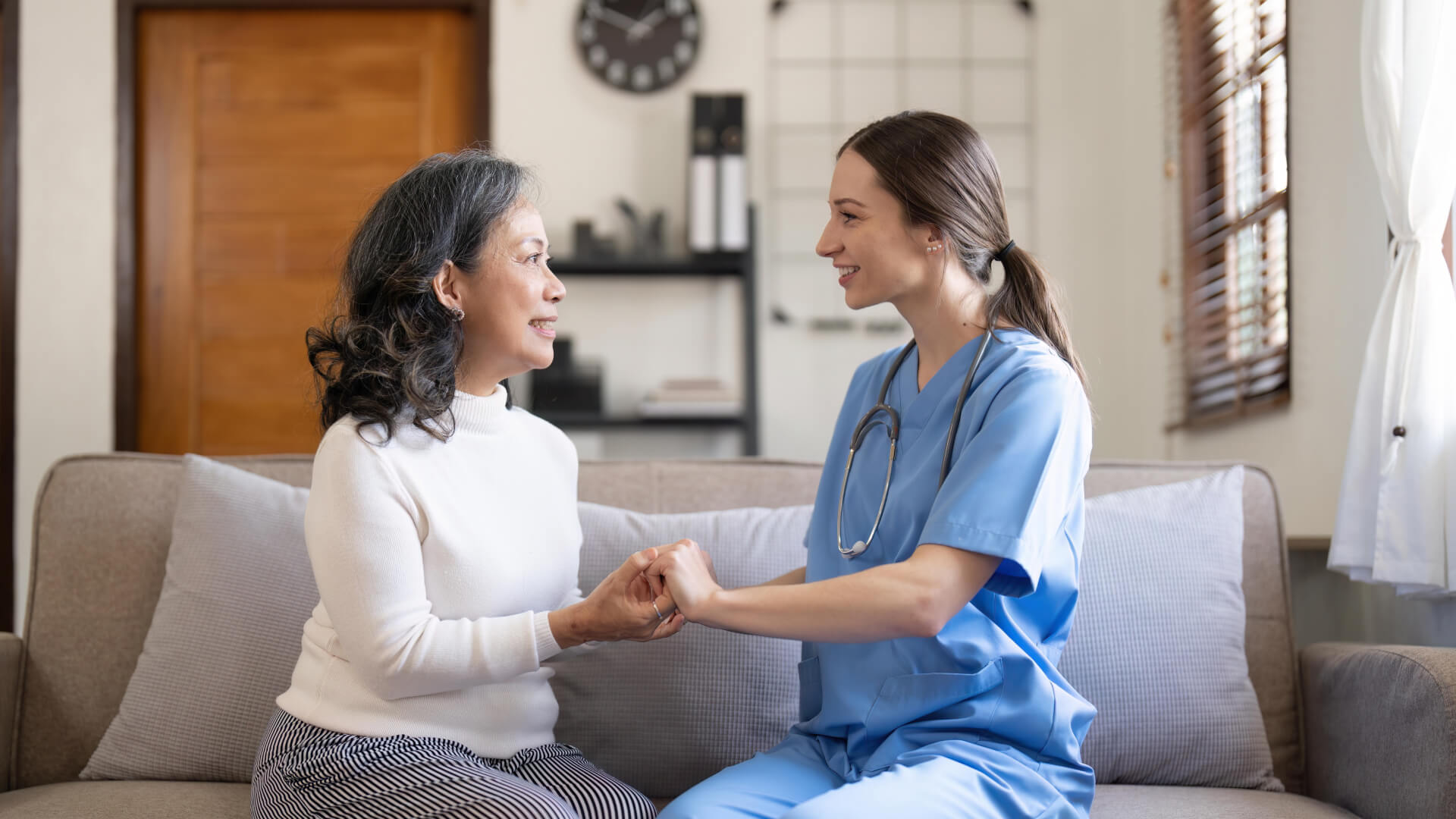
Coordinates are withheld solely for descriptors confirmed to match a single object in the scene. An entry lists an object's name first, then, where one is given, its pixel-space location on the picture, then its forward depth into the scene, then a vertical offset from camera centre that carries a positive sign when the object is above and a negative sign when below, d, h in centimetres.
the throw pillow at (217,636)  162 -31
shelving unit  356 +34
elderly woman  128 -16
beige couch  144 -35
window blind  265 +48
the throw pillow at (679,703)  163 -39
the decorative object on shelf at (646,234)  365 +52
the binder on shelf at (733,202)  355 +60
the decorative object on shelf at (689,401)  353 +2
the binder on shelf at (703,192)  354 +63
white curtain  178 +10
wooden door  378 +59
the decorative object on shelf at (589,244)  362 +49
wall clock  374 +113
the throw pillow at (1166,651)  162 -32
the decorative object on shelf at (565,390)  356 +6
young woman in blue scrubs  122 -16
